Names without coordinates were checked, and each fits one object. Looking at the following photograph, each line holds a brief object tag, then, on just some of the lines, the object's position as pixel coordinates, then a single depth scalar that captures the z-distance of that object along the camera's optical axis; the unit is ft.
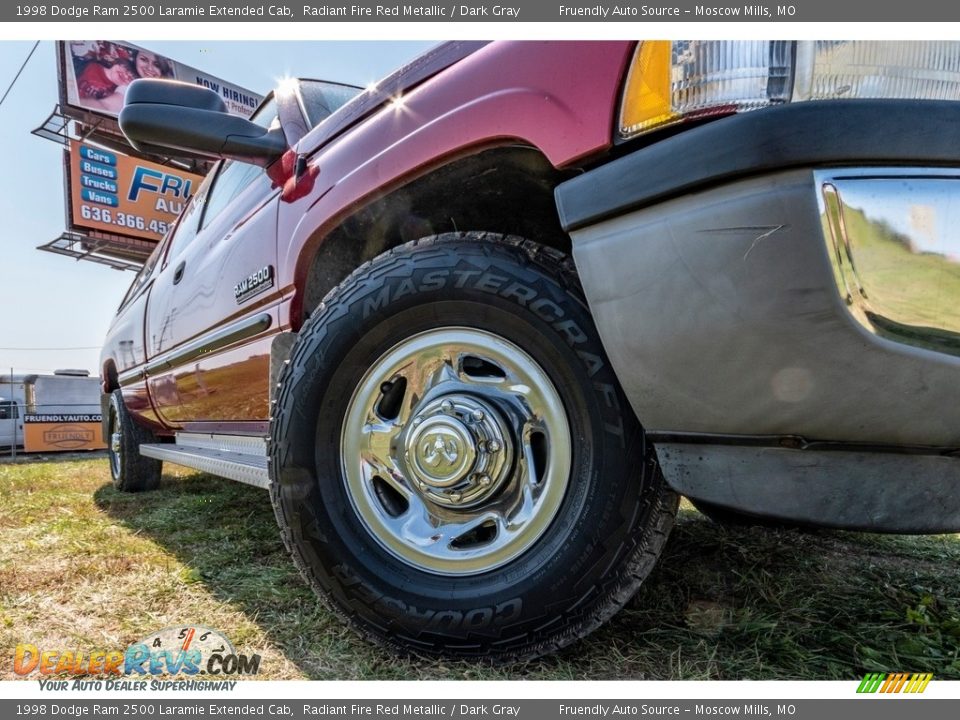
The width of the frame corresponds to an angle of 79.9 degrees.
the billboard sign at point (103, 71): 56.49
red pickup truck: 2.88
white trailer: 33.78
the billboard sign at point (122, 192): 52.95
